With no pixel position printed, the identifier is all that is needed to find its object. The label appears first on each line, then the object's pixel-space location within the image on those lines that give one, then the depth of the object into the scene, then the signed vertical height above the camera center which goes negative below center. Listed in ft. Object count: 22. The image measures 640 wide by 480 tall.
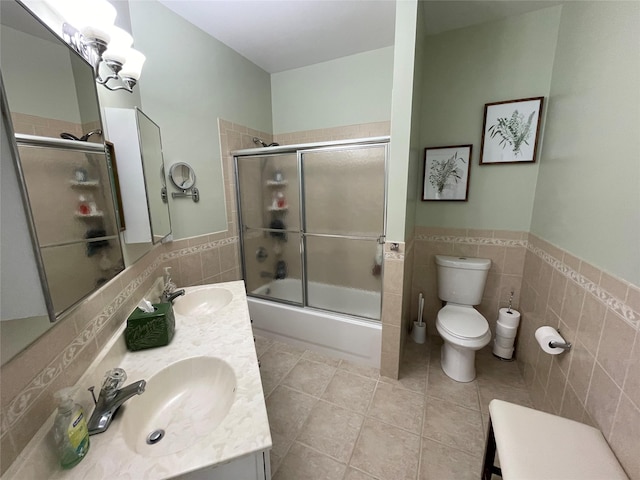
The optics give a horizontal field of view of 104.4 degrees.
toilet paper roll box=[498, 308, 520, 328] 6.25 -3.07
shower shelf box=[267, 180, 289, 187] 7.45 +0.41
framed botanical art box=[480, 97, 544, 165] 5.85 +1.53
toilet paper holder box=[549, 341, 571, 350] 4.03 -2.44
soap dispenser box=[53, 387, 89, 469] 1.95 -1.83
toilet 5.62 -2.99
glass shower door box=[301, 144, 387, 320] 6.36 -0.85
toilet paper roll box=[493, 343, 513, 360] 6.52 -4.10
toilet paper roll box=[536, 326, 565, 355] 4.14 -2.41
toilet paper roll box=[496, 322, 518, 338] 6.30 -3.42
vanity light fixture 2.94 +2.04
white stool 2.66 -2.92
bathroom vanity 1.96 -2.10
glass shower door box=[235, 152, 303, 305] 7.41 -0.87
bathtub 6.36 -3.41
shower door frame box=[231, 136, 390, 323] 5.83 +0.35
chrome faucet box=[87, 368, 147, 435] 2.30 -1.98
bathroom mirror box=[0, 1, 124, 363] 1.78 +0.18
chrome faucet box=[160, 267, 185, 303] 4.89 -1.89
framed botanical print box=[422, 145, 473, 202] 6.54 +0.60
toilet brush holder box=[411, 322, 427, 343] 7.36 -4.02
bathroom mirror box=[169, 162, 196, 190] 5.79 +0.52
